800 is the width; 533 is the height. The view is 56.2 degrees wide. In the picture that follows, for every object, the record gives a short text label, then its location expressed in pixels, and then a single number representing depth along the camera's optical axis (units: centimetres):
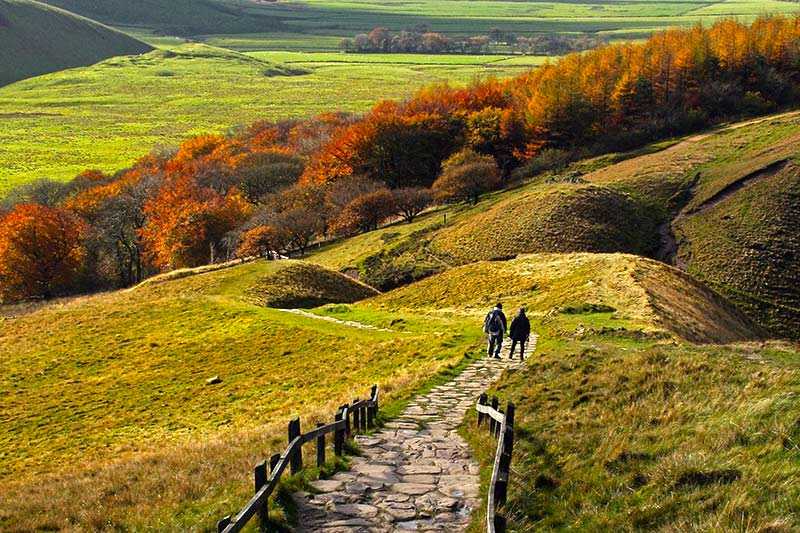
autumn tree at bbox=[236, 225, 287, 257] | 9425
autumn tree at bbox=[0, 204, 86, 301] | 9856
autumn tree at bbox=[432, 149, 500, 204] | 10556
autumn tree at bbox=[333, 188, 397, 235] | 10469
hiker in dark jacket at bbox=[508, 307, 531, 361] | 3050
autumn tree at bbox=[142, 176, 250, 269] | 10388
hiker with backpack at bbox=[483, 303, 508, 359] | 3061
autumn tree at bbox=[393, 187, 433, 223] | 10538
